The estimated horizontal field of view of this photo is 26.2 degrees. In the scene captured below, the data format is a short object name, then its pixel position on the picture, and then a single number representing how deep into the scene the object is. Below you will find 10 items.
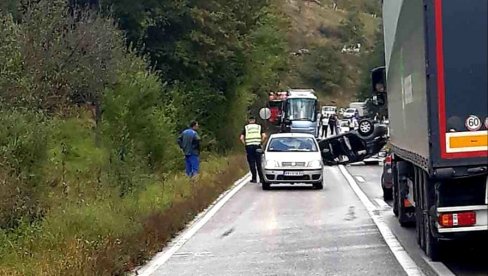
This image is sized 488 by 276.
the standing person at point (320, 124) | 64.24
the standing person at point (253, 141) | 30.06
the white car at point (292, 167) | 27.86
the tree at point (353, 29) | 139.00
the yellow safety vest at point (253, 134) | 30.06
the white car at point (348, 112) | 92.72
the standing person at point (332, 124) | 64.71
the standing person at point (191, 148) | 27.98
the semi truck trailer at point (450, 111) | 10.38
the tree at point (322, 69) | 119.12
